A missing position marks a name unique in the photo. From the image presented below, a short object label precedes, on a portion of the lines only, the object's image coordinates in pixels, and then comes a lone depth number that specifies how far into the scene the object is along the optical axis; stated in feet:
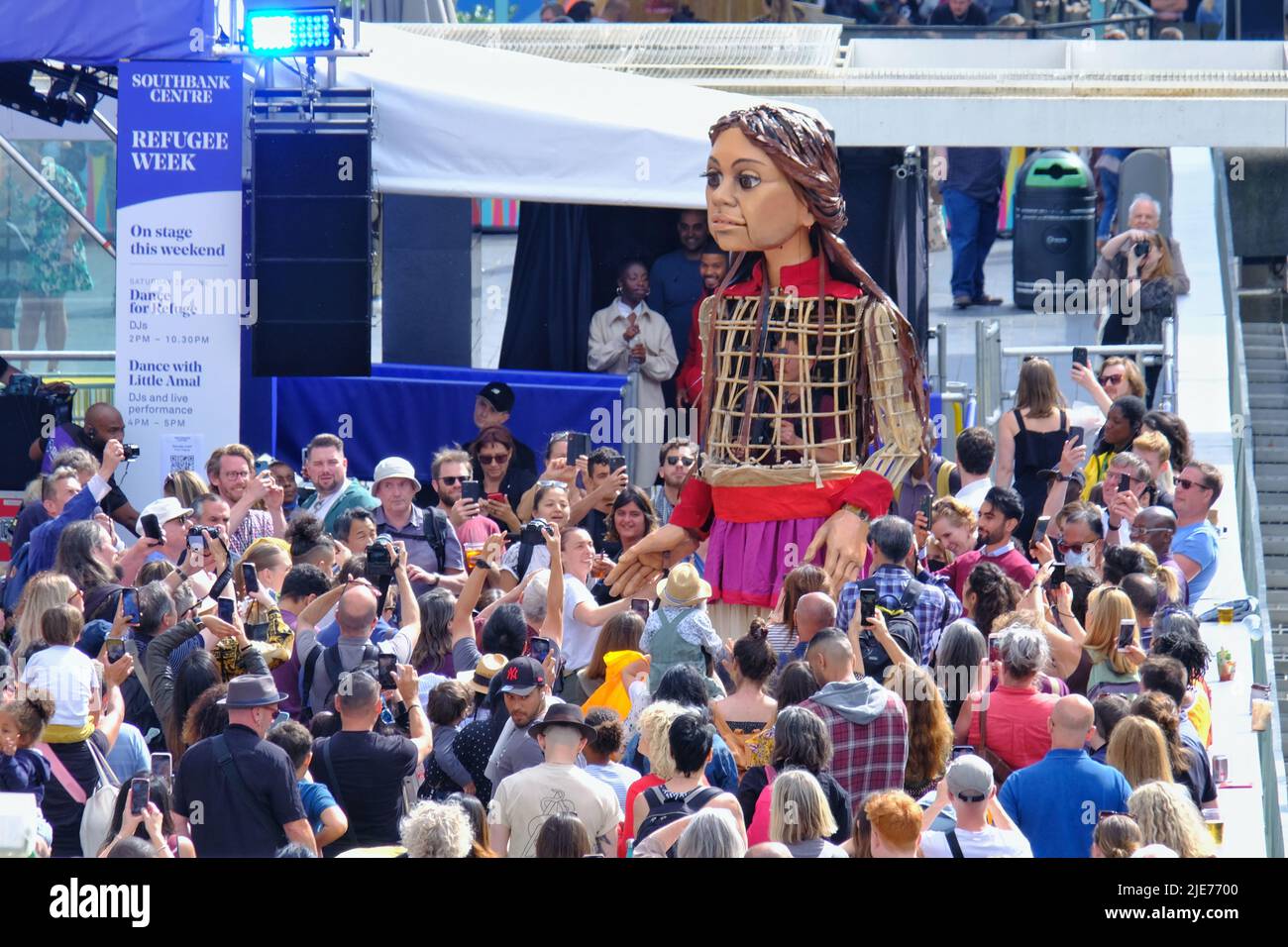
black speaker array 61.12
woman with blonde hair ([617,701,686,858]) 33.55
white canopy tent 64.03
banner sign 60.92
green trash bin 90.86
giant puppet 41.56
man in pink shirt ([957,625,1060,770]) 38.15
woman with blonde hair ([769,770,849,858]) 31.45
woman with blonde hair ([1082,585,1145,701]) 40.43
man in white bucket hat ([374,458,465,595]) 52.97
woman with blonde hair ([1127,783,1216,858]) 30.22
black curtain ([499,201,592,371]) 75.12
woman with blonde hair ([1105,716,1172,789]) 34.74
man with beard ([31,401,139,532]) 59.11
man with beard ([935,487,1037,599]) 47.12
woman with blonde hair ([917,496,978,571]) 48.33
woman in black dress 56.00
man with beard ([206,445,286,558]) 53.13
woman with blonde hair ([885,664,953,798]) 37.86
